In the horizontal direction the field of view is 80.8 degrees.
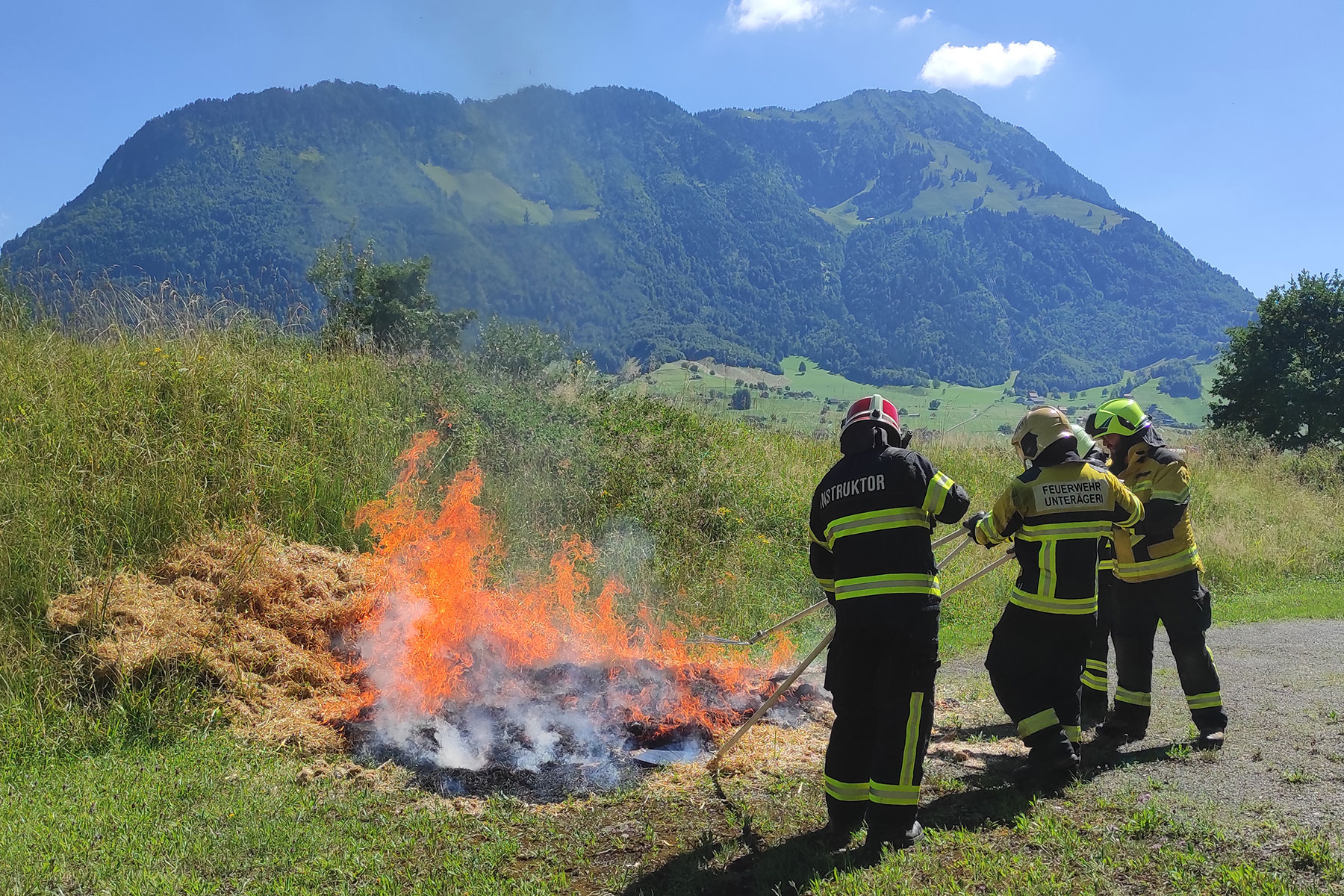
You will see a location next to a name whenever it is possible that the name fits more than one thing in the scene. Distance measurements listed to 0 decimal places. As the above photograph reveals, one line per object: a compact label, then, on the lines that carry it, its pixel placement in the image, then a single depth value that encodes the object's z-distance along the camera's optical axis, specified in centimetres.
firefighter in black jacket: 423
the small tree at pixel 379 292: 1590
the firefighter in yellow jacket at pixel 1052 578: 496
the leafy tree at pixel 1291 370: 2631
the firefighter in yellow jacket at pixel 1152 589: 566
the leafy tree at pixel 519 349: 1323
